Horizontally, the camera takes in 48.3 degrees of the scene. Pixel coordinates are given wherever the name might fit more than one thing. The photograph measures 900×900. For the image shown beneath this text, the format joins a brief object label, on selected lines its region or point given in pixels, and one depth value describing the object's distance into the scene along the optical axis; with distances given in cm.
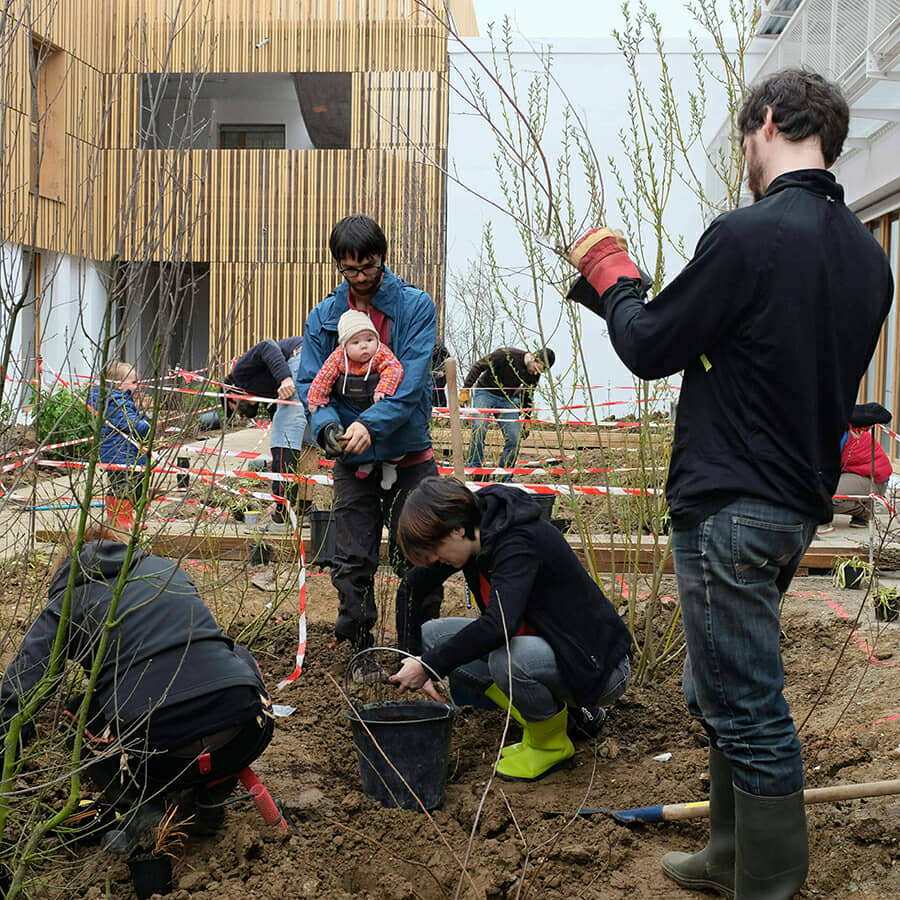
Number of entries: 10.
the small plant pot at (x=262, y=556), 521
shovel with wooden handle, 231
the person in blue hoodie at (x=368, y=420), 386
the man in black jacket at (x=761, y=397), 189
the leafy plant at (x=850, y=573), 530
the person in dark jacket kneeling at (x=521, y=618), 289
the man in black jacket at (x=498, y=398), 886
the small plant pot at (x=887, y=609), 441
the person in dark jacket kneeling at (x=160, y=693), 235
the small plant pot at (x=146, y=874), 230
